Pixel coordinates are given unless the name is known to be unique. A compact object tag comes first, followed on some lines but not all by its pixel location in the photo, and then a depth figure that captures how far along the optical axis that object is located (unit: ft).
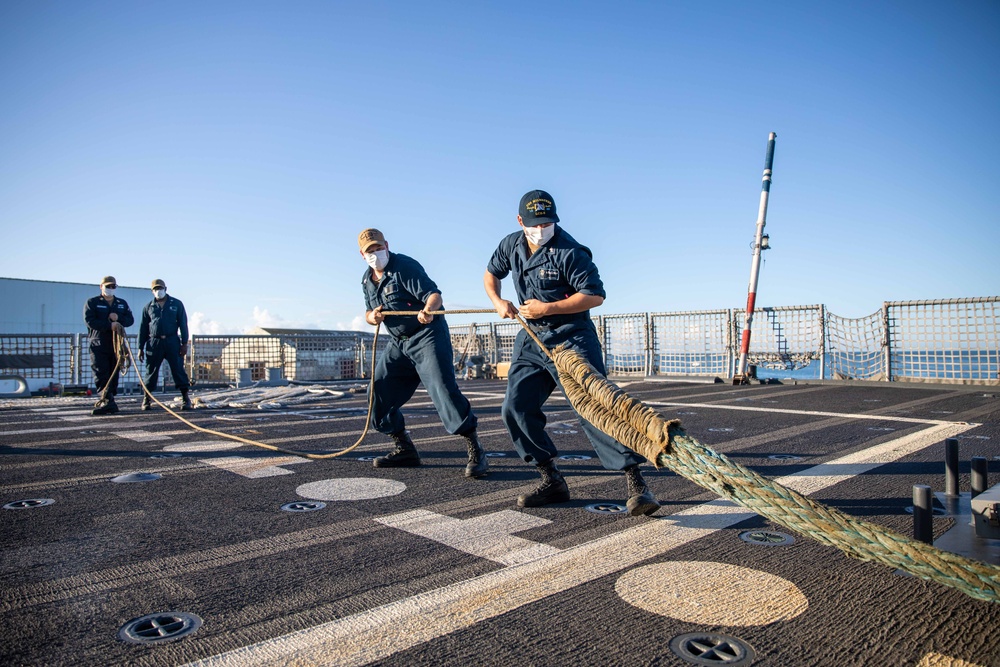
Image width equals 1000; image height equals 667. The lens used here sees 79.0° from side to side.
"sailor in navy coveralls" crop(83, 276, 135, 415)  28.66
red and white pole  44.39
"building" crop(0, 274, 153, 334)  97.81
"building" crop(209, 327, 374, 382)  59.57
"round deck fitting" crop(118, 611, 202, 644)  5.70
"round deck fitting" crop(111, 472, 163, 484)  12.83
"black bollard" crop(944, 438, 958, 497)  9.84
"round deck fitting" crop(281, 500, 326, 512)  10.44
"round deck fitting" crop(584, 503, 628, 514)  10.27
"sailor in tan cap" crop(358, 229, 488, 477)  14.03
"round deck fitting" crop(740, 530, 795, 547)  8.32
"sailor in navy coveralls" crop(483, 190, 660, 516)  10.88
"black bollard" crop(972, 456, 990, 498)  9.34
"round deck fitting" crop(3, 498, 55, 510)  10.64
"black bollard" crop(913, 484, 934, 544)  7.04
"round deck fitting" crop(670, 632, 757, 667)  5.23
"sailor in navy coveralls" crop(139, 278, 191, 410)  29.86
